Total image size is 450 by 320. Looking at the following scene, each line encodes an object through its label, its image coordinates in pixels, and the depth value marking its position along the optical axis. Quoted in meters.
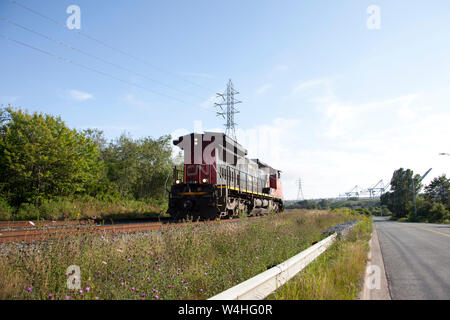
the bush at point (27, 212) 15.36
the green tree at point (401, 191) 70.62
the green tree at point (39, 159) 18.45
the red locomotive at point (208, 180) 14.09
